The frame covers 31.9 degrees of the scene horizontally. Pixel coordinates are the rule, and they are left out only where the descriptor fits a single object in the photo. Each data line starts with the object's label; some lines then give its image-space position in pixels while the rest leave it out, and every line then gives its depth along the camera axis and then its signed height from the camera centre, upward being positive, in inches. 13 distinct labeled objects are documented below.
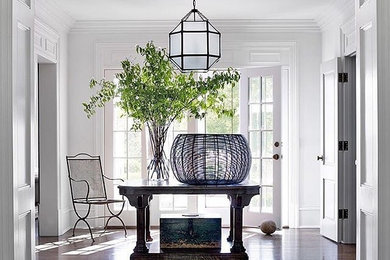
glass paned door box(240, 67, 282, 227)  339.0 -0.3
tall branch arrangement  225.0 +12.9
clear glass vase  230.7 -7.8
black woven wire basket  211.2 -7.8
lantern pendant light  220.1 +28.5
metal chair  328.8 -22.3
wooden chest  219.9 -31.7
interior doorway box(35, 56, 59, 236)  323.0 -5.8
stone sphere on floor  322.7 -44.7
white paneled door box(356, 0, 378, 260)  132.4 +0.1
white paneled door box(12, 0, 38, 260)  132.0 +1.4
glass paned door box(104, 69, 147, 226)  353.4 -8.7
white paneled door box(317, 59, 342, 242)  304.0 -7.7
